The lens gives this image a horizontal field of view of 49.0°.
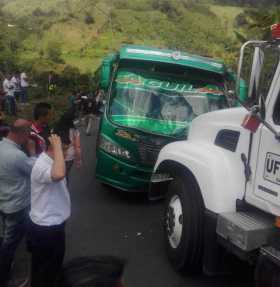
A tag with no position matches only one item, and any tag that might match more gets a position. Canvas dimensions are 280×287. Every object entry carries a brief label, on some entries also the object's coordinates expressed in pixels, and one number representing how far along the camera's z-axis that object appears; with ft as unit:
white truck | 7.68
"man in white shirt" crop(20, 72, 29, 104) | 45.67
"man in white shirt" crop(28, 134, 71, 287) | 7.83
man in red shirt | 11.47
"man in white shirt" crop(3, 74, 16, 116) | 36.52
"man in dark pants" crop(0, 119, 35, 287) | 8.93
